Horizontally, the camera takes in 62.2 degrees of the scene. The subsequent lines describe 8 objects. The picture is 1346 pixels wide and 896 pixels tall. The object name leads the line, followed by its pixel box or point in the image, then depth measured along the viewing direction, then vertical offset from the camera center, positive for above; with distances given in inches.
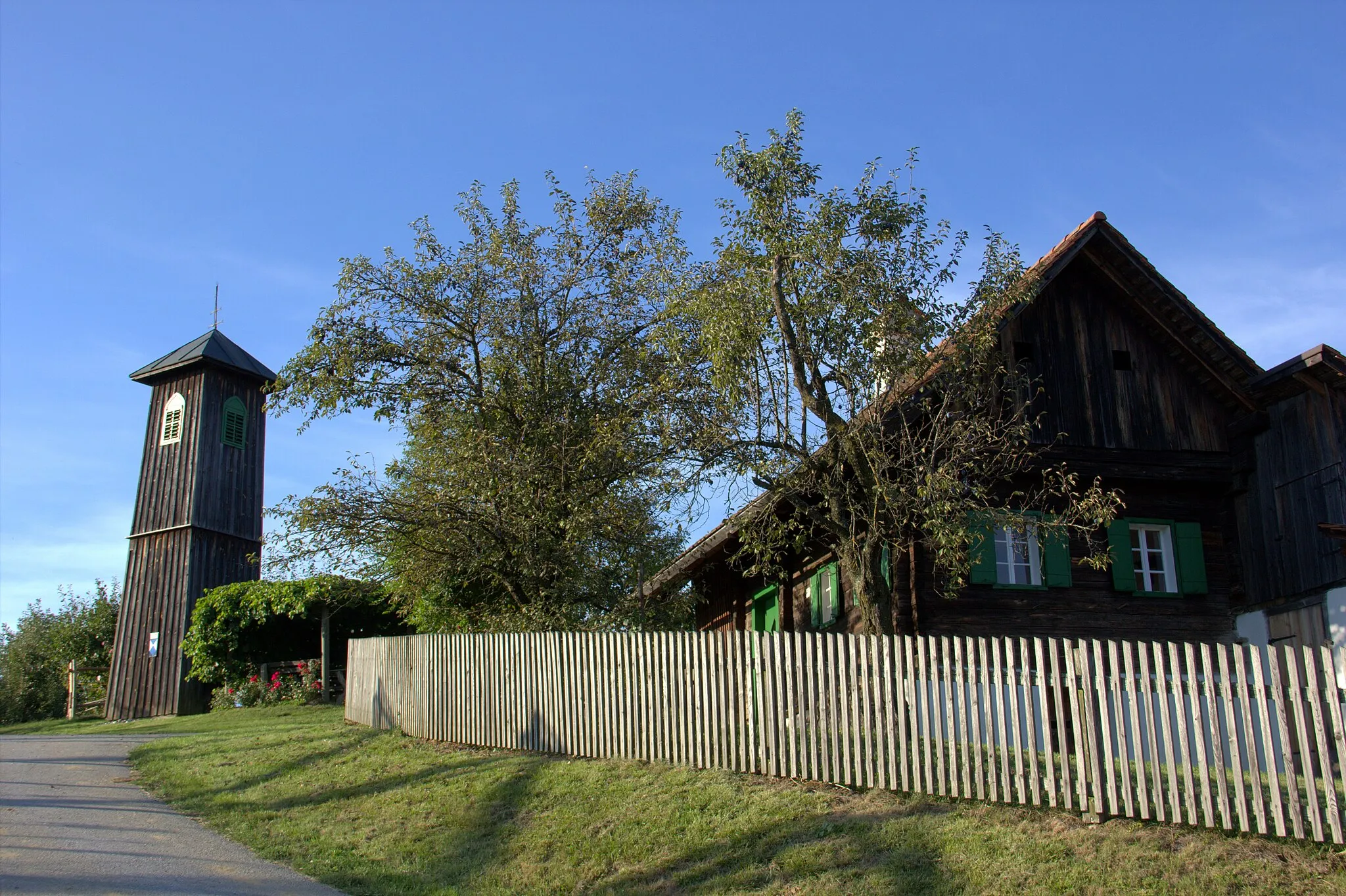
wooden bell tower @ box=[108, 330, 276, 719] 1198.9 +208.3
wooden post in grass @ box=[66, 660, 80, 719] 1299.2 +8.0
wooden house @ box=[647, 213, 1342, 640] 655.1 +139.7
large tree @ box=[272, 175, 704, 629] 659.4 +169.4
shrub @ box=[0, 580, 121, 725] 1482.5 +59.4
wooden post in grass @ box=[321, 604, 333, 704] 1039.0 +32.0
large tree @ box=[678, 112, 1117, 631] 481.1 +141.9
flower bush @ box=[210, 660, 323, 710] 1050.1 +8.2
